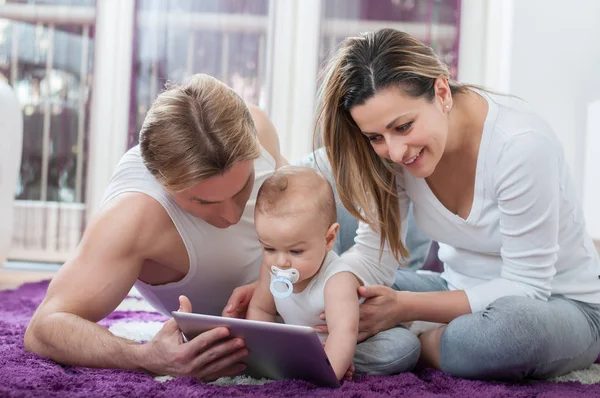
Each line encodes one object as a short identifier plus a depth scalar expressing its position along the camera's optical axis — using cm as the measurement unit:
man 222
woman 225
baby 224
